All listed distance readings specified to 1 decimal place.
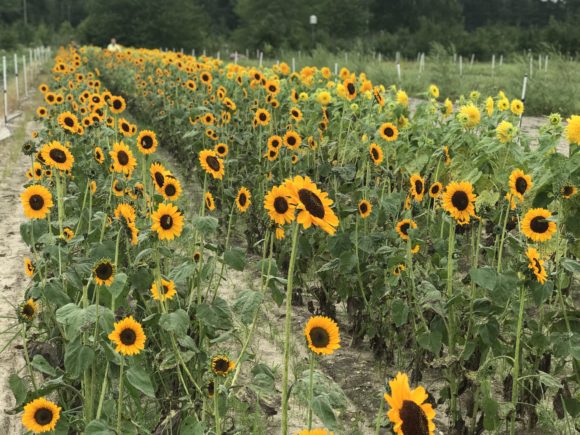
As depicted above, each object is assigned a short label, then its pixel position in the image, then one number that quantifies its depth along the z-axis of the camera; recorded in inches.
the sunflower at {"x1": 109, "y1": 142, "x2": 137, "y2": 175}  140.0
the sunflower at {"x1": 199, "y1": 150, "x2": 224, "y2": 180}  131.3
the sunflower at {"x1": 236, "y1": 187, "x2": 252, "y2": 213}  139.1
